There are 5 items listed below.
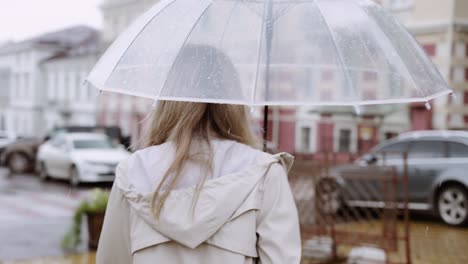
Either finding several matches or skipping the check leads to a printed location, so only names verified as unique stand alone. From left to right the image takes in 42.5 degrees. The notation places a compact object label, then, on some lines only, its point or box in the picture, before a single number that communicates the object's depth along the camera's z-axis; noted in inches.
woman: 72.6
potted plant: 289.0
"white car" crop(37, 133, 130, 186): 626.2
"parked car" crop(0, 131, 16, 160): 1032.0
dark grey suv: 379.2
